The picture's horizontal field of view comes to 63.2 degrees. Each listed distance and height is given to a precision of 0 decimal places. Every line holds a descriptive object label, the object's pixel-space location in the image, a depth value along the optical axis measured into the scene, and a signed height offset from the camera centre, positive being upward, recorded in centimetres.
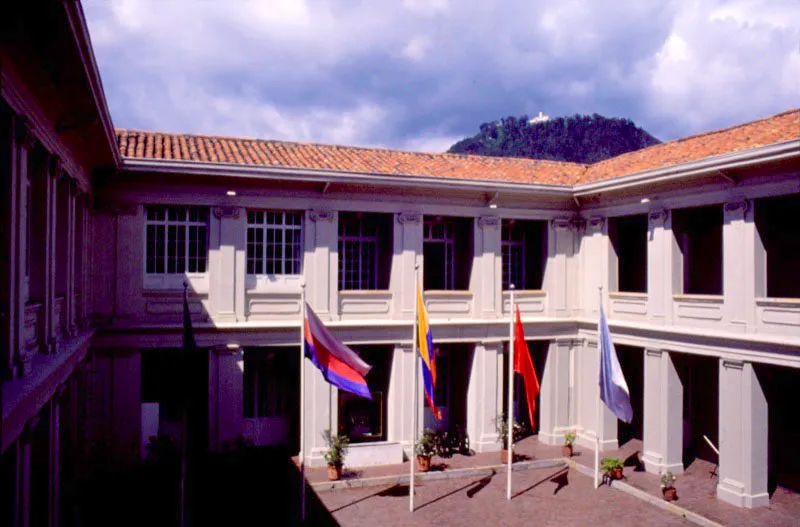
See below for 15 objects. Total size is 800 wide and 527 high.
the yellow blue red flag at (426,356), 1248 -170
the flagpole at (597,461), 1417 -426
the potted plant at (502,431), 1702 -425
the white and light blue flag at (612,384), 1311 -234
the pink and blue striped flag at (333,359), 1152 -163
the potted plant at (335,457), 1453 -425
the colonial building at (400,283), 1271 -34
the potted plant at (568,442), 1673 -447
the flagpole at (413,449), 1266 -353
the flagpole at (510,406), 1367 -293
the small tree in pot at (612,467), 1465 -448
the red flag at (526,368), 1362 -209
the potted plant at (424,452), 1523 -431
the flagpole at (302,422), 1177 -297
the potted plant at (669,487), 1345 -453
